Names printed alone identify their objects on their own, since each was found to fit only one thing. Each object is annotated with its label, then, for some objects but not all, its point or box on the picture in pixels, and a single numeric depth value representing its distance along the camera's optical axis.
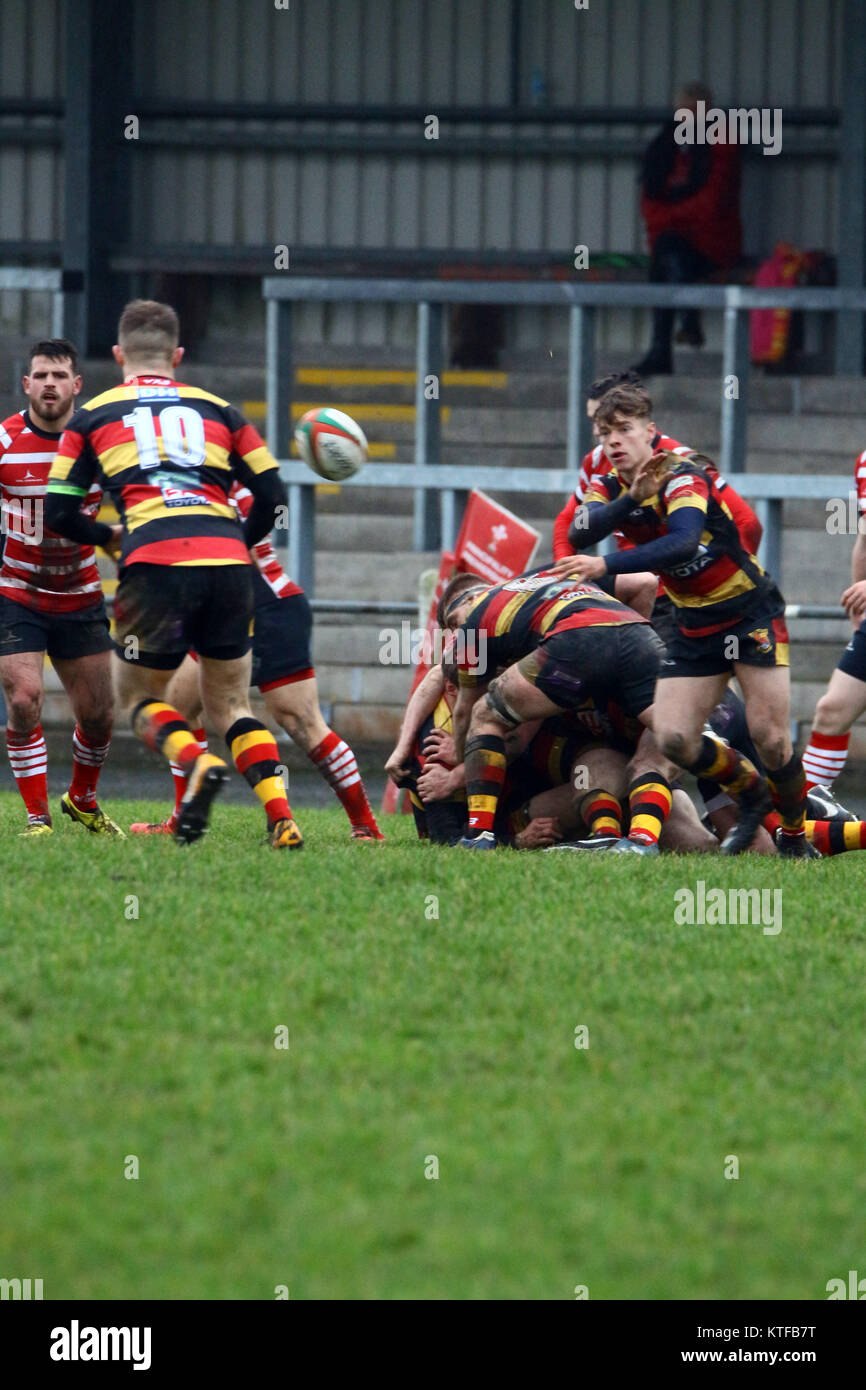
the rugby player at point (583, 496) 16.22
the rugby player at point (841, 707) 16.70
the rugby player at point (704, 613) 14.95
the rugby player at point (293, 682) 16.55
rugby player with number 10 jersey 13.90
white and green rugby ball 16.52
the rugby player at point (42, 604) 16.09
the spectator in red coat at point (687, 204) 35.41
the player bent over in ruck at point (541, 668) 15.41
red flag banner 22.53
